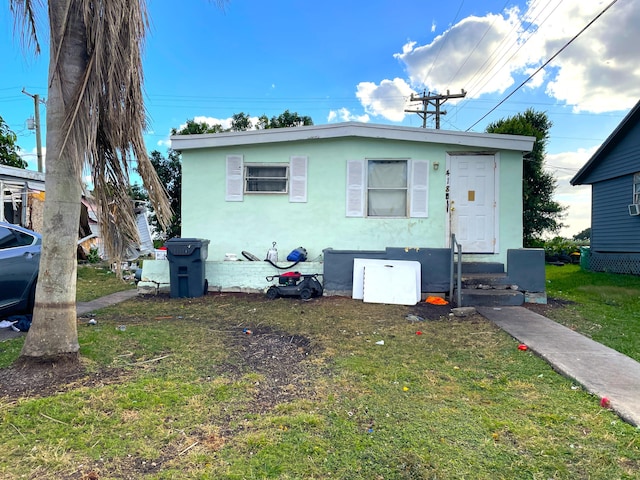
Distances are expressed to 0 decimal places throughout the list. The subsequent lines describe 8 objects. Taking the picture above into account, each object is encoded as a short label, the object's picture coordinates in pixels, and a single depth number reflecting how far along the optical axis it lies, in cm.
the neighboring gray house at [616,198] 1155
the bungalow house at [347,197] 747
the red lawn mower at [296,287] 715
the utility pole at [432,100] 1877
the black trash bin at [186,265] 704
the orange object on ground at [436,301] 686
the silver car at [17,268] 457
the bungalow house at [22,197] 1057
